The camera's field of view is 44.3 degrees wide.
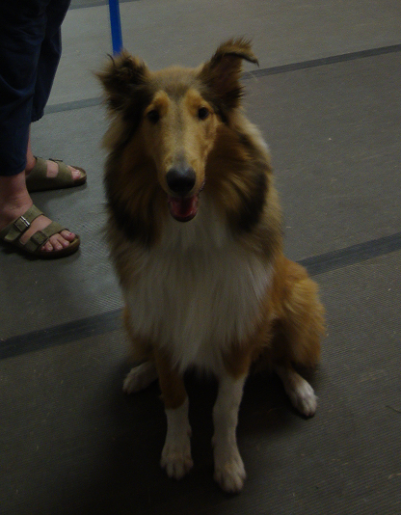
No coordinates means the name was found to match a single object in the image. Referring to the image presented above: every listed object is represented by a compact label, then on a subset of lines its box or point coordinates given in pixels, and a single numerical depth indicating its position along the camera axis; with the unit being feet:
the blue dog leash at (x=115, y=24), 6.73
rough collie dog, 3.74
